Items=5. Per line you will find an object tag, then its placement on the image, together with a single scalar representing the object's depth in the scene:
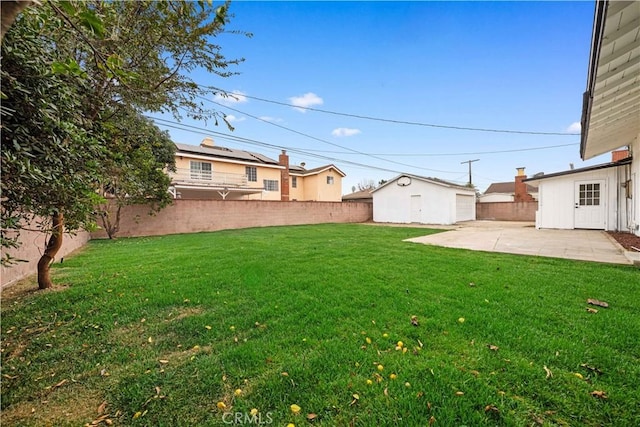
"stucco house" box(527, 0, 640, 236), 3.75
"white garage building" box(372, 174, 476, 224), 18.06
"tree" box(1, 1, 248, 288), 1.90
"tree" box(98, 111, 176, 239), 3.93
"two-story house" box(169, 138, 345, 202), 21.20
